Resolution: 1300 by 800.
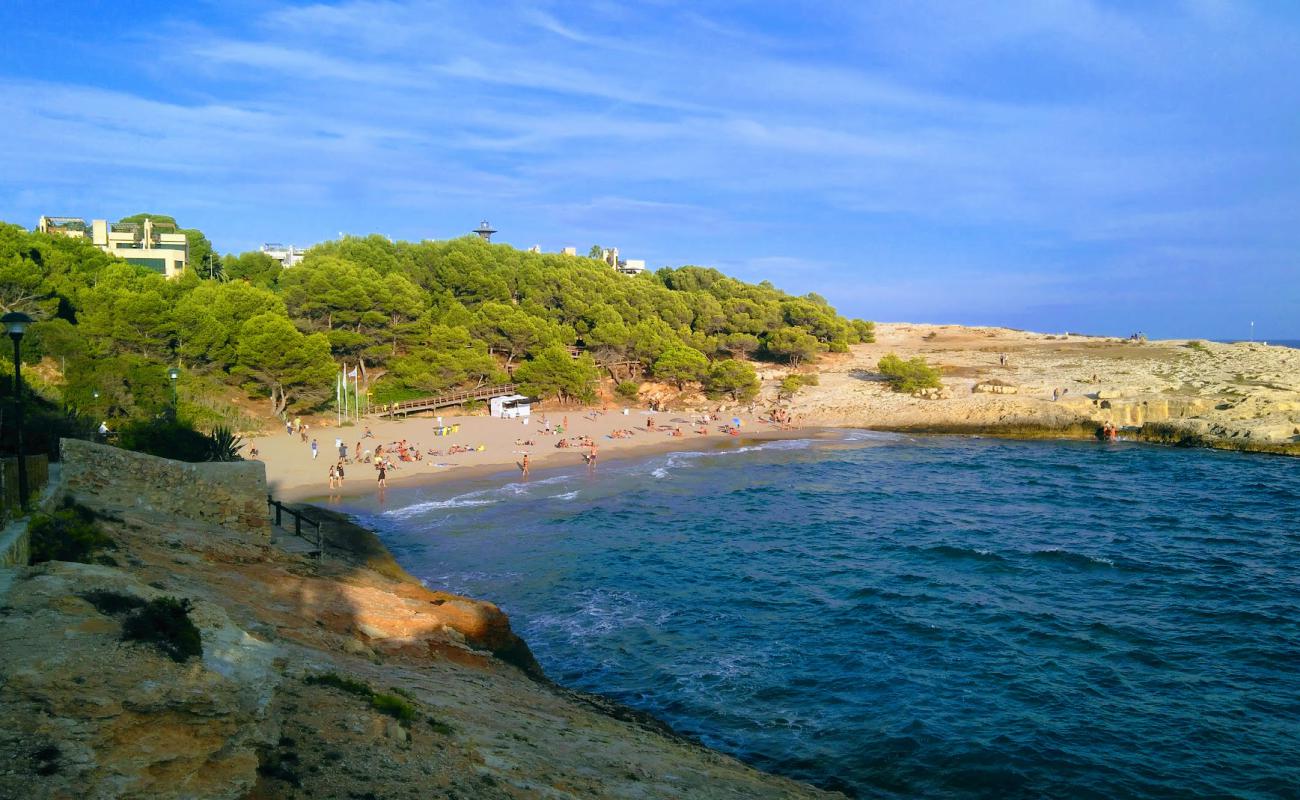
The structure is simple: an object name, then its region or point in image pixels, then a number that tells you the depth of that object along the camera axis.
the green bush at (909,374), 52.84
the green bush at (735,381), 53.81
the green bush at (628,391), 53.59
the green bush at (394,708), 7.93
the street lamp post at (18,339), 10.70
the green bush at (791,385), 54.16
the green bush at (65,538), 9.50
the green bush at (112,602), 7.87
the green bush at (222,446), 20.58
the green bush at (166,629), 7.45
